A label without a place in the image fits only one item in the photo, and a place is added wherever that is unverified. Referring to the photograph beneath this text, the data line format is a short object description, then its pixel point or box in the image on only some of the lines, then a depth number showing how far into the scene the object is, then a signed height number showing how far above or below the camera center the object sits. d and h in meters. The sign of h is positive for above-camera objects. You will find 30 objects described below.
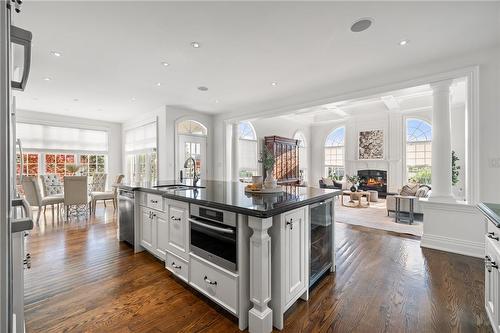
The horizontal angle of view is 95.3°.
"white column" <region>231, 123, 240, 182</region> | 6.63 +0.44
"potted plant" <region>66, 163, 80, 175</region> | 5.71 -0.02
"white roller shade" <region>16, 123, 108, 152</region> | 6.07 +0.86
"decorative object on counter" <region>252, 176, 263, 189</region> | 2.43 -0.15
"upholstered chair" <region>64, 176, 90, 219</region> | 4.72 -0.50
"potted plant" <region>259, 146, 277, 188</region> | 2.34 -0.03
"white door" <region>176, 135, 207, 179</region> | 6.17 +0.41
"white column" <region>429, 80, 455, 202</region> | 3.35 +0.29
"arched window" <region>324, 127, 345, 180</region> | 9.77 +0.51
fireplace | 8.34 -0.58
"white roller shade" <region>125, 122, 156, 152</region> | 6.64 +0.91
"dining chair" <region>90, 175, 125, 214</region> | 5.35 -0.70
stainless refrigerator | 0.61 -0.03
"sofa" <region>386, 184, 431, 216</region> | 4.82 -0.65
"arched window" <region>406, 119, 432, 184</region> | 7.59 +0.50
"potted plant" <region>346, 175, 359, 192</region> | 7.50 -0.48
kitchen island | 1.58 -0.64
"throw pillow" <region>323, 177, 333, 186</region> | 8.56 -0.62
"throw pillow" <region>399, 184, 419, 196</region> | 4.96 -0.55
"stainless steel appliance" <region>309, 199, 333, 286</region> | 2.14 -0.74
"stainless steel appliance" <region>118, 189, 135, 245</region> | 3.12 -0.69
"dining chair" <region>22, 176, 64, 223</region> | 4.47 -0.49
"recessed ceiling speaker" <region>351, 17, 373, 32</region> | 2.36 +1.50
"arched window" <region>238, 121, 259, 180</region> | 7.62 +0.54
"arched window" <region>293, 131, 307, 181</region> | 9.90 +0.52
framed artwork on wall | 8.48 +0.79
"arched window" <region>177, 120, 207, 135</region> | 6.22 +1.11
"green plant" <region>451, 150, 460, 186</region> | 5.89 -0.11
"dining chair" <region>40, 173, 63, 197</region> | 5.19 -0.42
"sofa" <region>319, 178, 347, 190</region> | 8.50 -0.69
